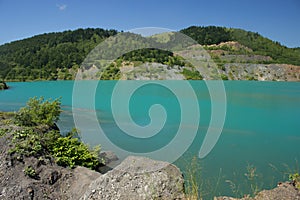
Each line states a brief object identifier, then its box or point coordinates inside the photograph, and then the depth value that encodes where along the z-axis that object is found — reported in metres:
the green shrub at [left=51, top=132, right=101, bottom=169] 7.32
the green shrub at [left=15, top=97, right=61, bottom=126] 9.23
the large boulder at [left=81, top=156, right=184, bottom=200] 5.32
